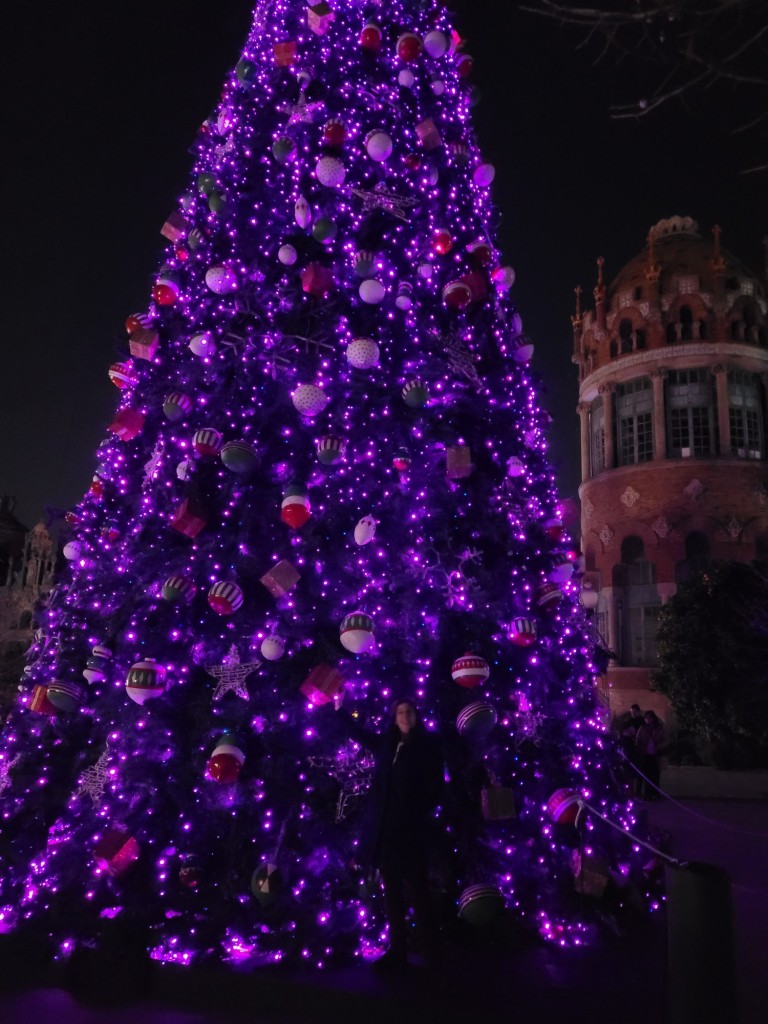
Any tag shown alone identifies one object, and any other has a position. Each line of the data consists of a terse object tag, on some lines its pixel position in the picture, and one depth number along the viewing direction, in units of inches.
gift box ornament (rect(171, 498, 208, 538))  187.8
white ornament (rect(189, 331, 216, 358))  206.8
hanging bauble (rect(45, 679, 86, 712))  193.9
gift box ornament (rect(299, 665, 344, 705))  170.2
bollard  123.3
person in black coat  156.9
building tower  948.6
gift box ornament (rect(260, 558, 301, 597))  178.1
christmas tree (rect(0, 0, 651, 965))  170.6
